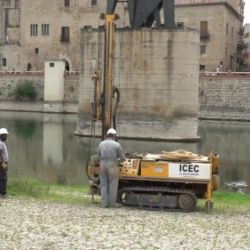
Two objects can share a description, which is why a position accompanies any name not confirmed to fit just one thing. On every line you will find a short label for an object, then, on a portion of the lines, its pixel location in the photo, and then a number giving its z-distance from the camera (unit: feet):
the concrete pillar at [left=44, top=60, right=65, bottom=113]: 201.05
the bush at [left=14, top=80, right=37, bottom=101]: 209.26
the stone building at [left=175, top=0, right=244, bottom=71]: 206.49
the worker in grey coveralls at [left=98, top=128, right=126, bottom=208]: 40.14
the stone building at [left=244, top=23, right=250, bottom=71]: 242.17
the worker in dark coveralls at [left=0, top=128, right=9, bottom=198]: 42.88
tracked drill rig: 39.99
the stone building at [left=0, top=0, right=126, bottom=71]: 228.22
